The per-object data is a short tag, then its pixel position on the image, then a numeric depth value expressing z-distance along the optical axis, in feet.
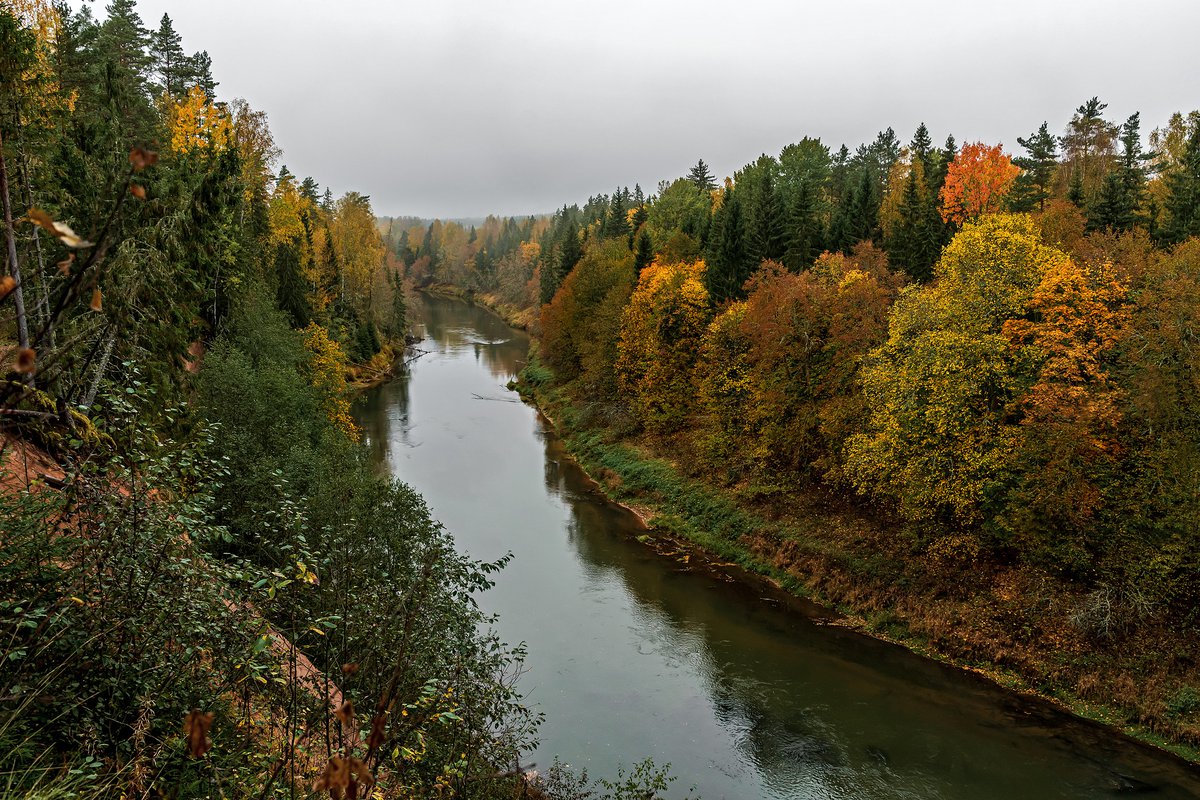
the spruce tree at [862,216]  152.66
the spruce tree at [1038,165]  138.62
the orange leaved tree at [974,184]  162.71
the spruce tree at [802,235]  148.87
